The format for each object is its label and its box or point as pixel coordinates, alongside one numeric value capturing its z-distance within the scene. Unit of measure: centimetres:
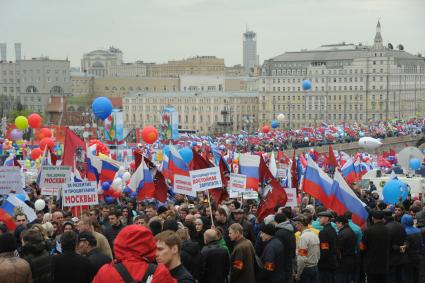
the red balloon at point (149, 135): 3510
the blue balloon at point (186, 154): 2759
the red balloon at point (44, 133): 3928
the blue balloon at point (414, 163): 3029
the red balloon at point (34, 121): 3884
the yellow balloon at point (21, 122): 3841
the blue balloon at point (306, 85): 6052
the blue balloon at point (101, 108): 2836
